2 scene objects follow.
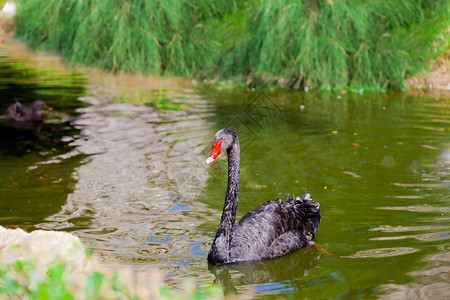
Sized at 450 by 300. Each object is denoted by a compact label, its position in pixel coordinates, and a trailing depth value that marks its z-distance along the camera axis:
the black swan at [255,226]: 10.76
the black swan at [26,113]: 21.75
